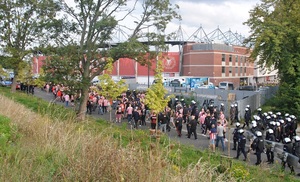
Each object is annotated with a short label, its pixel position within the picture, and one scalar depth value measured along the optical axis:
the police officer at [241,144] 13.42
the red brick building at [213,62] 68.75
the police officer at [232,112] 22.30
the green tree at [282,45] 25.85
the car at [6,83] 43.34
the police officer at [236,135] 15.16
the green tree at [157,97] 18.98
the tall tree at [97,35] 20.86
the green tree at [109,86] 23.56
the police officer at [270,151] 13.46
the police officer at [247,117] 21.78
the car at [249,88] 48.75
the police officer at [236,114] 22.68
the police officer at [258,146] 12.76
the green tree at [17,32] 29.91
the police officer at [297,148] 12.57
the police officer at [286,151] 12.33
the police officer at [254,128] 16.27
